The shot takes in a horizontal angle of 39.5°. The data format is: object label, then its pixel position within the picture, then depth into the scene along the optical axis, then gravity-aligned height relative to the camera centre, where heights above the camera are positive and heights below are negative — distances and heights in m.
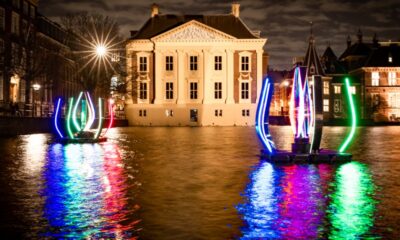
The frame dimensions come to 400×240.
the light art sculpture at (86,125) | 32.53 +0.01
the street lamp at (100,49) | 55.01 +7.52
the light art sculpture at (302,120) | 19.12 +0.15
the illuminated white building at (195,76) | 85.88 +7.54
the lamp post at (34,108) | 50.03 +1.62
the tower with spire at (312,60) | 112.81 +13.08
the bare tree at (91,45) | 64.50 +9.27
